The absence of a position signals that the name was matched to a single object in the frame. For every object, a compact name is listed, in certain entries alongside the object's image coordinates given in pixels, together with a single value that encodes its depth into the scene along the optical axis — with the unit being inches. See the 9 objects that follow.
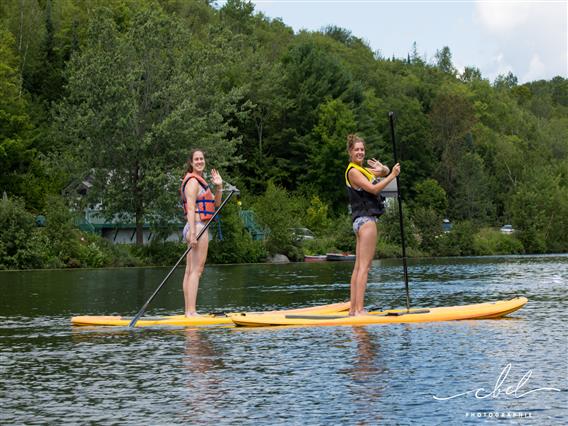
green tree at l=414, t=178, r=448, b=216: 4036.7
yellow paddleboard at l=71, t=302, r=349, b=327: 671.1
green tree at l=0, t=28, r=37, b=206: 2785.4
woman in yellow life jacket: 639.1
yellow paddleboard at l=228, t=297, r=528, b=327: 642.2
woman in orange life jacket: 670.5
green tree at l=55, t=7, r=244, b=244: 2287.2
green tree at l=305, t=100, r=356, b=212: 3646.7
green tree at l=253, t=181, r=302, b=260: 2581.2
